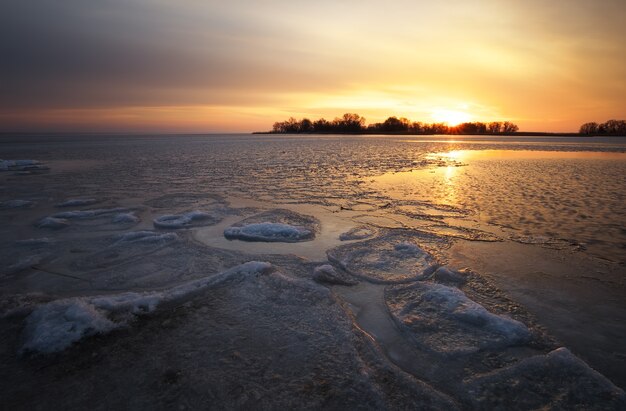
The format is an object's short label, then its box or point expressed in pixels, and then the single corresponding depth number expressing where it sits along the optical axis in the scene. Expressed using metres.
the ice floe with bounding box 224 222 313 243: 5.32
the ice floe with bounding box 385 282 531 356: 2.73
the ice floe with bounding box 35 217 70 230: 5.95
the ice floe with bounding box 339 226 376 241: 5.36
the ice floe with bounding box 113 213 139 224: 6.35
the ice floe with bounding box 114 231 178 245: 5.24
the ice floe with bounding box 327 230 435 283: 4.07
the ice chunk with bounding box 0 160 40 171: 16.42
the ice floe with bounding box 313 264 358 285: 3.87
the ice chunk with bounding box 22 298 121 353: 2.64
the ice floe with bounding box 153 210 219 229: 6.05
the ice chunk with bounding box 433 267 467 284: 3.84
